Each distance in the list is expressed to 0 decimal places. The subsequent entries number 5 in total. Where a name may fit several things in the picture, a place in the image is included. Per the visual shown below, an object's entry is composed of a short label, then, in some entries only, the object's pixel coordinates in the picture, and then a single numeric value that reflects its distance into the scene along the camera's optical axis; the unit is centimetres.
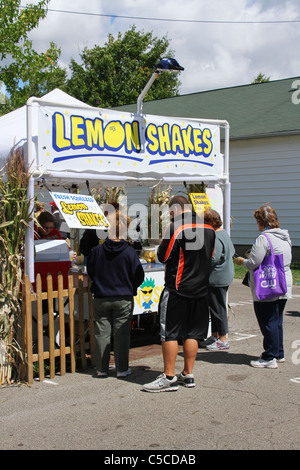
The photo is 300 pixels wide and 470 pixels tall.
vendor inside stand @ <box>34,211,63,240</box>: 726
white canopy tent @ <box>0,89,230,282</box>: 595
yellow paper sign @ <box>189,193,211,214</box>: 757
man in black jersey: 536
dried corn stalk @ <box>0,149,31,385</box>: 561
